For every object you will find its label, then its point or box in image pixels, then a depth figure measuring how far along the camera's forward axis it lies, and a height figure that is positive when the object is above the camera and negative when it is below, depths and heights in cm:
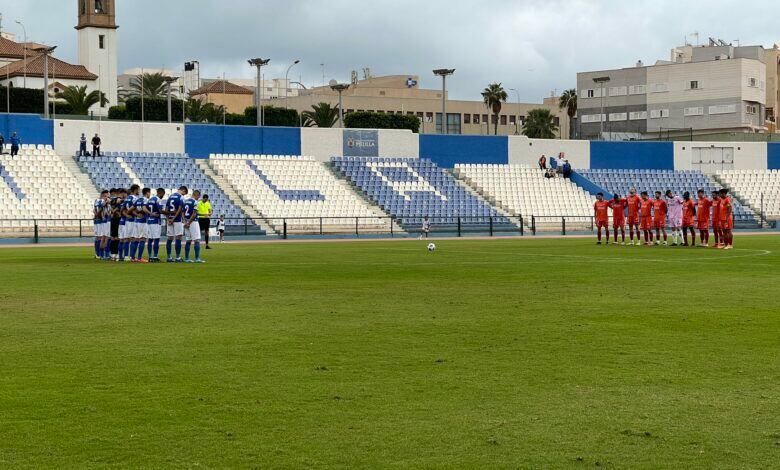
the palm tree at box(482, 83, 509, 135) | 11438 +1206
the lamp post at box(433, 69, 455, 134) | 6925 +890
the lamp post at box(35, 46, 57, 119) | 5564 +657
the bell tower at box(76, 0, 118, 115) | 10950 +1769
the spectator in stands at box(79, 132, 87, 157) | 5556 +335
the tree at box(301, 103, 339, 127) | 8650 +776
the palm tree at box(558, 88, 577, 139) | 12000 +1198
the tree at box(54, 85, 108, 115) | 7909 +868
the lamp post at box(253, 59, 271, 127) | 6306 +880
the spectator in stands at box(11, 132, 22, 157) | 5300 +331
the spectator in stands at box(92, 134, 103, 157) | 5516 +338
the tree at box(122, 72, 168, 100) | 9862 +1188
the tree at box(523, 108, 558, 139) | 11369 +885
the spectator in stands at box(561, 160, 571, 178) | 6681 +228
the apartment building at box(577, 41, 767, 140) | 10506 +1175
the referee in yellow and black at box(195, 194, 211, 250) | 3341 -8
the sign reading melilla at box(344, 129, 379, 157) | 6619 +406
